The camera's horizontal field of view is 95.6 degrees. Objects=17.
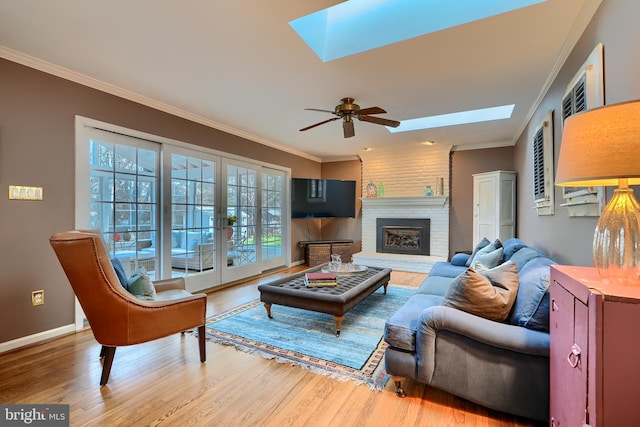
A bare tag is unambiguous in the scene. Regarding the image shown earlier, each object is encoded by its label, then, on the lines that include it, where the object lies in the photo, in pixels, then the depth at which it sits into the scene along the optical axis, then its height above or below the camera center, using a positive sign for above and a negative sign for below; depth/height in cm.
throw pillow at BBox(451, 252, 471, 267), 400 -66
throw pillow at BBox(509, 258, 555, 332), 154 -49
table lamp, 92 +14
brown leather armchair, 179 -60
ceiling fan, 321 +109
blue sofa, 150 -76
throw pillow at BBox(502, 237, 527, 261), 306 -38
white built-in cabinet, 472 +15
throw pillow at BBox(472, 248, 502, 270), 300 -49
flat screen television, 607 +32
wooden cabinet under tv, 609 -80
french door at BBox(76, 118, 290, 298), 306 +10
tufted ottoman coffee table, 259 -78
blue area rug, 215 -113
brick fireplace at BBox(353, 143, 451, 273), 572 +29
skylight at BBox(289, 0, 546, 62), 198 +143
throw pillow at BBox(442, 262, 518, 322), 169 -48
